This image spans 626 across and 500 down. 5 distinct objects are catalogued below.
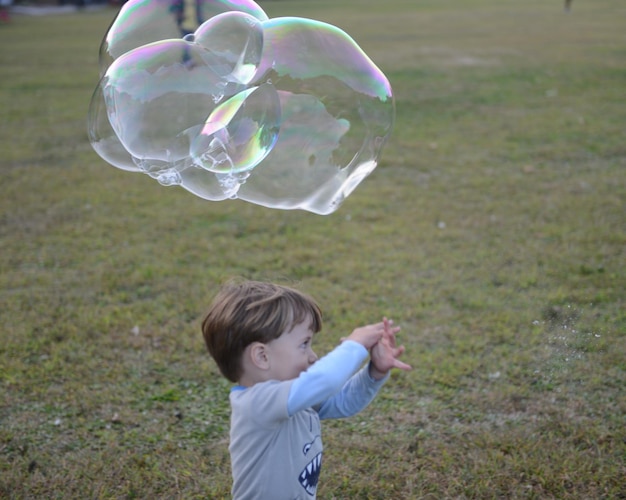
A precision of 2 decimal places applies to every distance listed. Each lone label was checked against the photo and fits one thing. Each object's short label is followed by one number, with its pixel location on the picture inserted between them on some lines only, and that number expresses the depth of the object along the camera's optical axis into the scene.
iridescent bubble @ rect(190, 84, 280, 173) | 2.86
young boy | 2.02
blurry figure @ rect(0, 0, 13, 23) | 28.21
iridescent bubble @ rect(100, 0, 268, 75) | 2.97
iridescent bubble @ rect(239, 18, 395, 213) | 2.88
